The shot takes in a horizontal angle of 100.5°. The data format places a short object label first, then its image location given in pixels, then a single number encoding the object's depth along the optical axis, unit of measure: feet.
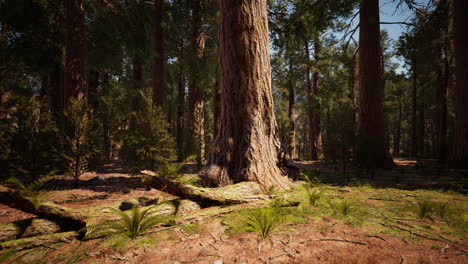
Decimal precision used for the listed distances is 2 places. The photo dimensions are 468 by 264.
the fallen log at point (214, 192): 9.64
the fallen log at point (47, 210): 7.69
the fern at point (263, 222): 7.75
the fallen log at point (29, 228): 7.06
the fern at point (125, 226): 7.64
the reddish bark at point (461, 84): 23.30
